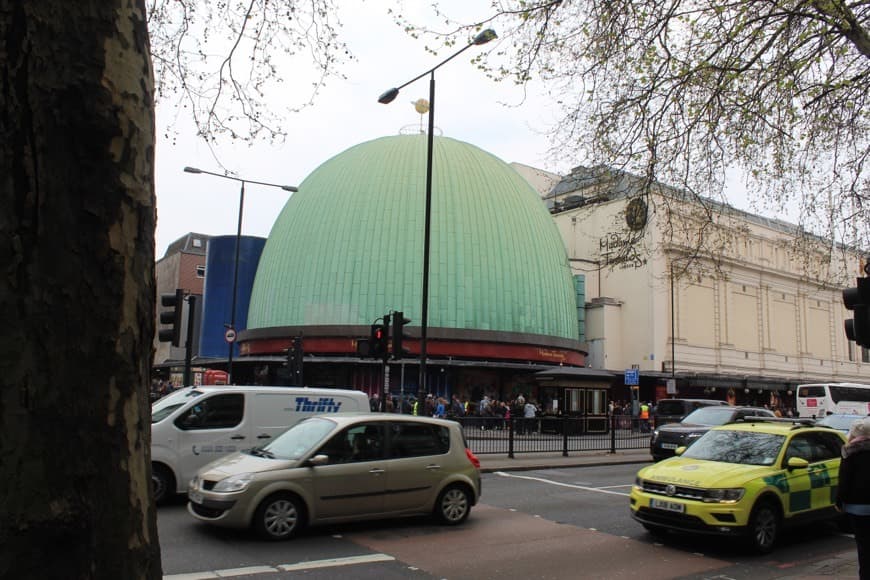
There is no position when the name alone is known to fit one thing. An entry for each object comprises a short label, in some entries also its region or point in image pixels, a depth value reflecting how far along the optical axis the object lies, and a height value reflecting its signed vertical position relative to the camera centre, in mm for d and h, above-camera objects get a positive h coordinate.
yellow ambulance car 8969 -1176
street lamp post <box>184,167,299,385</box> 28797 +7941
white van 11477 -700
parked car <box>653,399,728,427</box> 26312 -544
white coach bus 38500 +26
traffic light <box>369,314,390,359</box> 17531 +1103
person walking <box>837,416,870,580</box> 6047 -765
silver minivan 8805 -1240
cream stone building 52094 +5932
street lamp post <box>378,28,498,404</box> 17219 +5034
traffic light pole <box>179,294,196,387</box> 16531 +1050
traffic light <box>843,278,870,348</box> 7324 +933
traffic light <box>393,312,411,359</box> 17228 +1298
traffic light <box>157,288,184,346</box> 15016 +1391
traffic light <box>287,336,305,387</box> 20958 +683
